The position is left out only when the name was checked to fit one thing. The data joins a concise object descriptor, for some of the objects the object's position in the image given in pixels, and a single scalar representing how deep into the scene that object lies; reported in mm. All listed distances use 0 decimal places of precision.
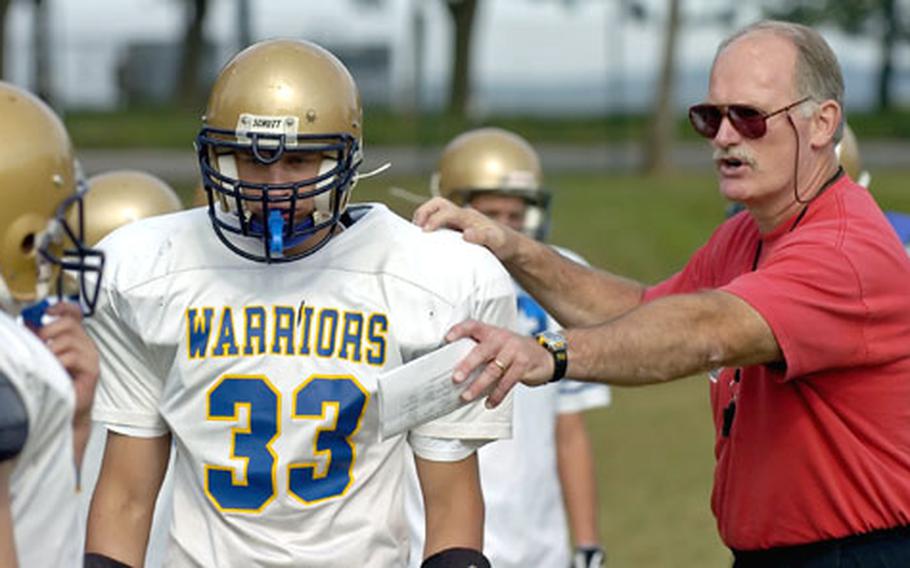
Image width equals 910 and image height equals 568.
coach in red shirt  7668
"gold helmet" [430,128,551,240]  12891
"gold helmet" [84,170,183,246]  10695
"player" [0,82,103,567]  5480
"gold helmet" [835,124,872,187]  12586
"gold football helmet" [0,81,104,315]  6836
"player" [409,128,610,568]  11867
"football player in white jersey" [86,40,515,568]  7398
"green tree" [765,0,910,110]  60781
